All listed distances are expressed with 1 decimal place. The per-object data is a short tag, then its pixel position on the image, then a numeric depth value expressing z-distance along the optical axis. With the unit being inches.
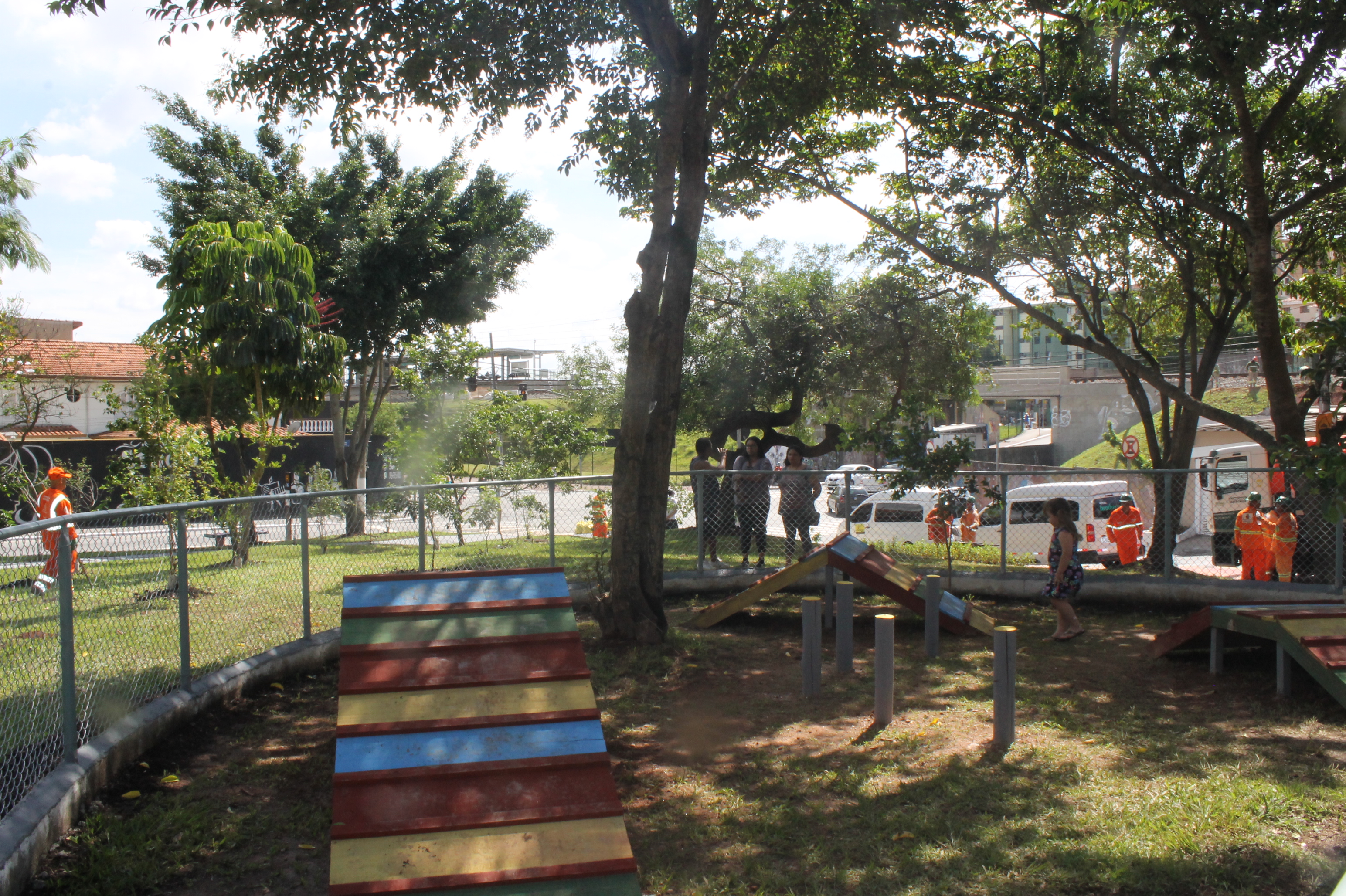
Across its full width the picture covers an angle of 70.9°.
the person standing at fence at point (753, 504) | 462.0
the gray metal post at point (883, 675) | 256.4
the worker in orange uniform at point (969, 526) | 473.1
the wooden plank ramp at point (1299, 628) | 258.2
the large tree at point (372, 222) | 836.6
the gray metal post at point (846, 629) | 319.0
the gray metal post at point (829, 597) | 389.7
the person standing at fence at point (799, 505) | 469.4
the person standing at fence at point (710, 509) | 452.4
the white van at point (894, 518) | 548.7
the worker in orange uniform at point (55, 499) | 440.8
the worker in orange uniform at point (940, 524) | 421.1
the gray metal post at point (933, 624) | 342.0
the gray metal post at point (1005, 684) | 239.8
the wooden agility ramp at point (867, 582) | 358.9
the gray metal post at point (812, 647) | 285.7
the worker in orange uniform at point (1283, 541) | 469.7
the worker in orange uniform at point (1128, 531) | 614.5
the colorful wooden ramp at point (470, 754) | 155.5
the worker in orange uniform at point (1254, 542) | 482.0
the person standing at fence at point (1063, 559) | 352.2
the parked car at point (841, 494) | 433.4
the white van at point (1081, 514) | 644.7
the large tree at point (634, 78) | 332.8
